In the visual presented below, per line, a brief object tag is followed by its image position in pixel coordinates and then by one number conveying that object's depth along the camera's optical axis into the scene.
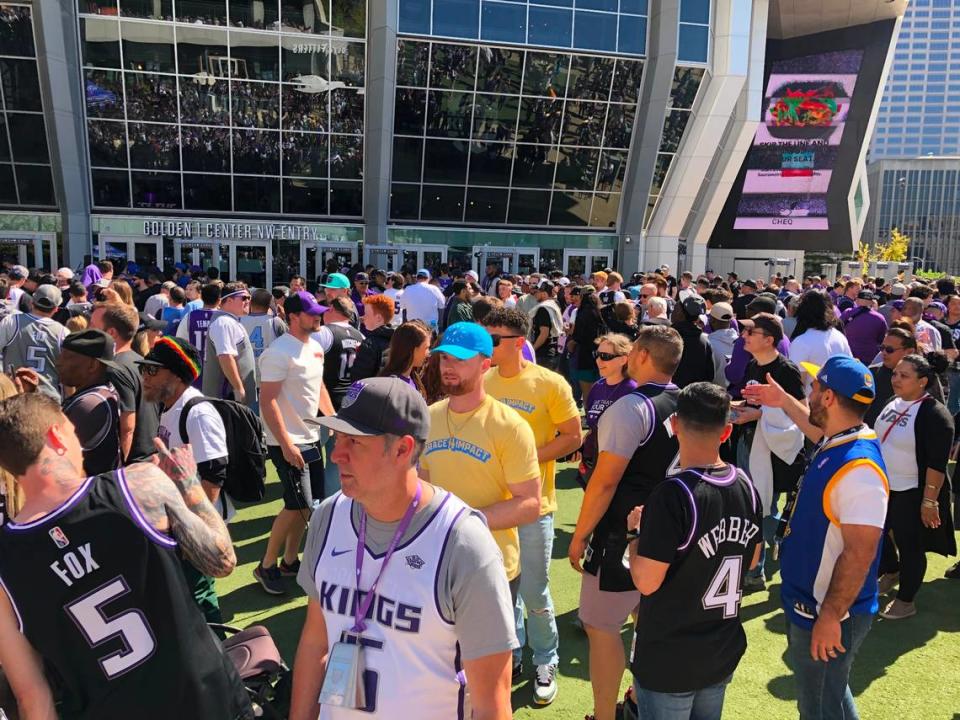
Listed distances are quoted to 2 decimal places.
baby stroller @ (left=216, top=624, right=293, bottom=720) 2.90
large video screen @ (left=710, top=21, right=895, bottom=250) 41.91
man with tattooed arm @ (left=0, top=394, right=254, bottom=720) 2.21
